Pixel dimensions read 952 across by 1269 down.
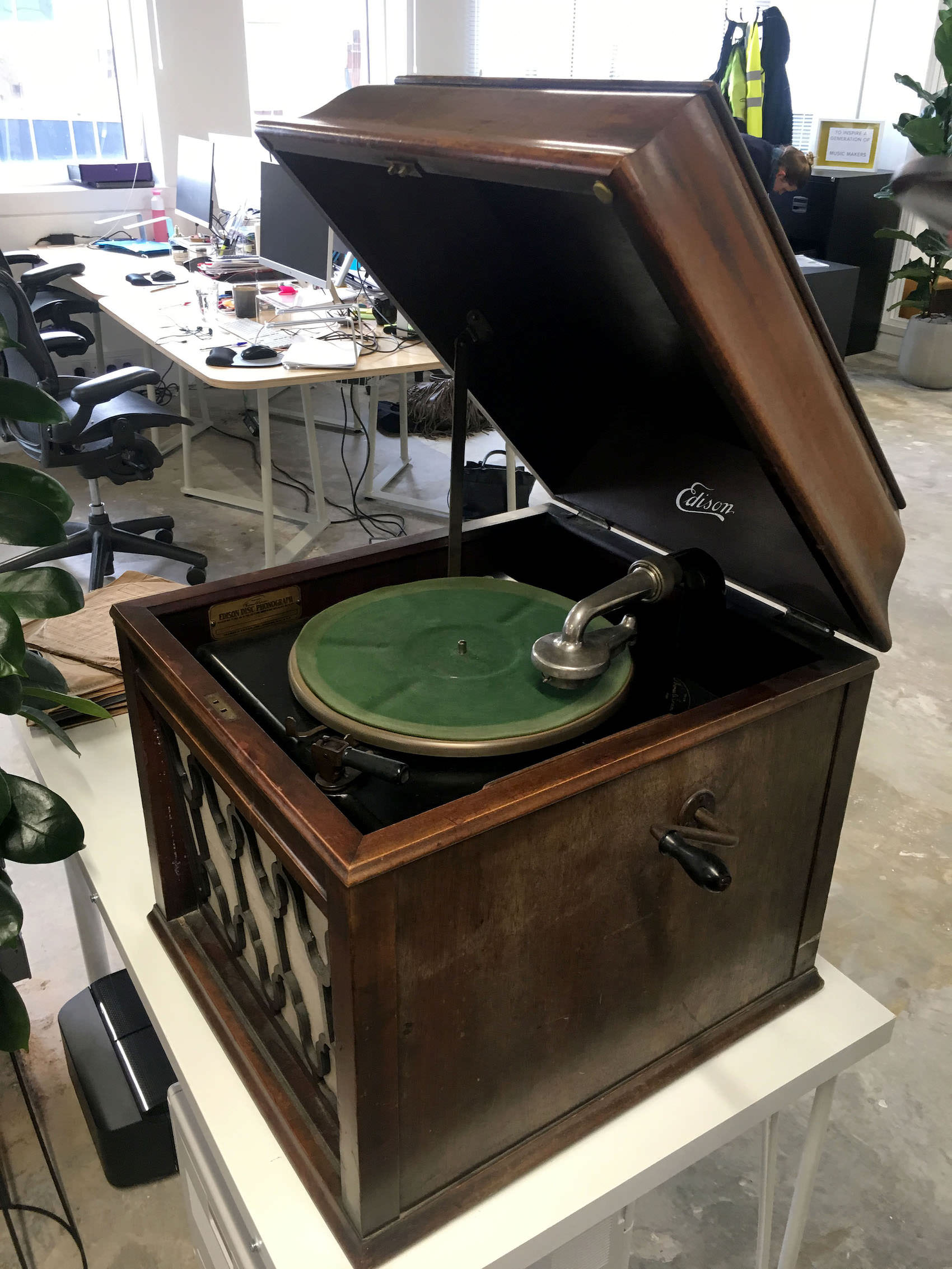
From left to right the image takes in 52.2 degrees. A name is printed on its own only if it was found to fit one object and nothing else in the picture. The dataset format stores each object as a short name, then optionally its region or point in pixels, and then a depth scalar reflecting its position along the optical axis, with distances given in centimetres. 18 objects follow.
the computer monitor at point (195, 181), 441
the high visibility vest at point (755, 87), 530
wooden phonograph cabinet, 59
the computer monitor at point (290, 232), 340
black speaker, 140
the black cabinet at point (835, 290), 520
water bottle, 488
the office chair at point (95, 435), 294
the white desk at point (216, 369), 291
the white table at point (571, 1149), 73
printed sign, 599
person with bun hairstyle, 491
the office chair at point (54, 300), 397
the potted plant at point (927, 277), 502
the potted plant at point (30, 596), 94
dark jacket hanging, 523
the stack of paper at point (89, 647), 141
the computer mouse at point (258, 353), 300
